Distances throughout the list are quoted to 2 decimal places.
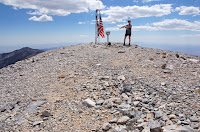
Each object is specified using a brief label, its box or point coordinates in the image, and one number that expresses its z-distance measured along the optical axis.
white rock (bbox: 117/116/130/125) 5.28
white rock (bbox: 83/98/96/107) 6.61
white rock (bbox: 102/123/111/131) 5.09
